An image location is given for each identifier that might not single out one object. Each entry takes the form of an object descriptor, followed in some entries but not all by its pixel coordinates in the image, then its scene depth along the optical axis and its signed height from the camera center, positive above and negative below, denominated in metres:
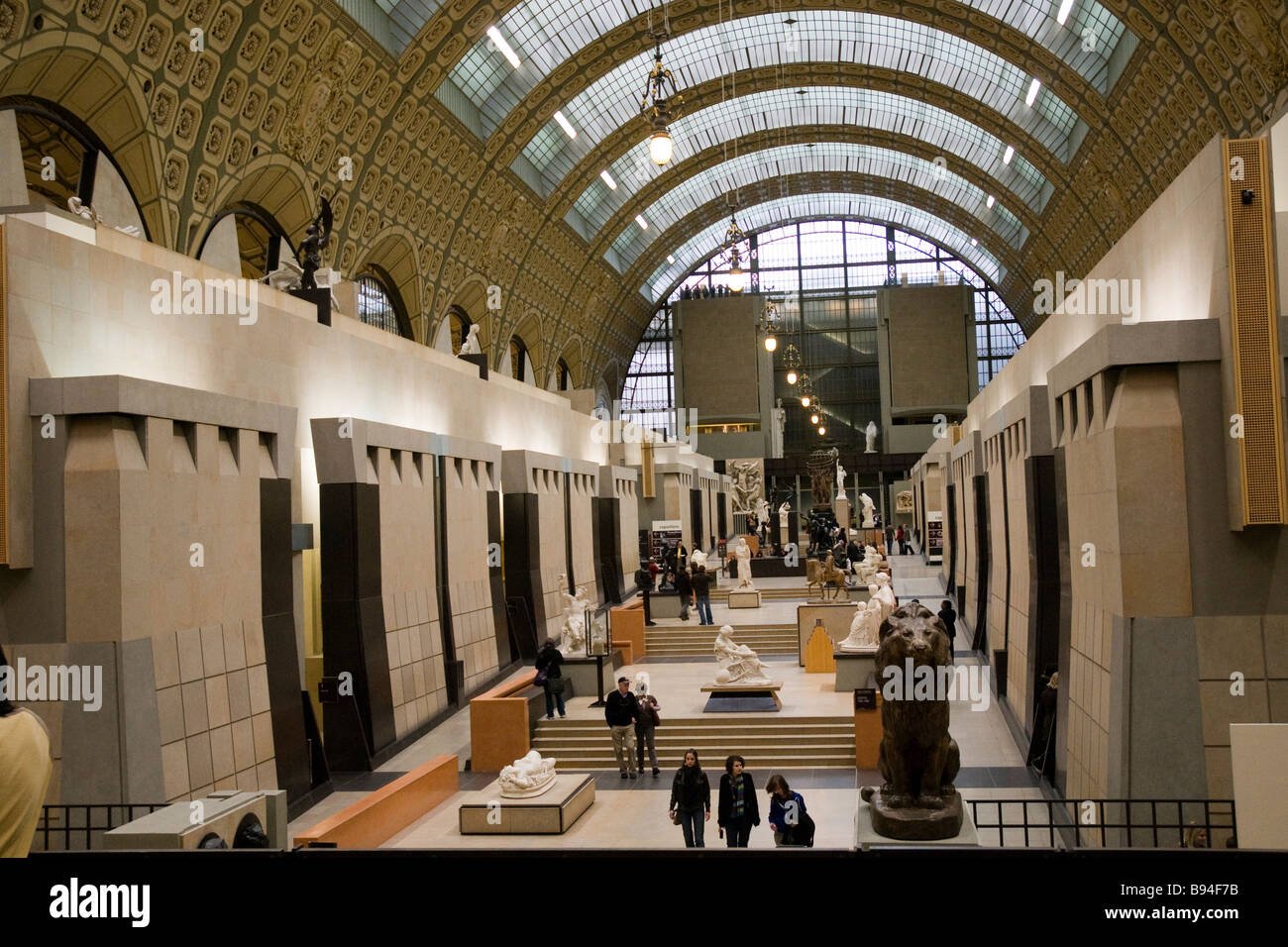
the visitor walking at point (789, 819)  9.09 -2.62
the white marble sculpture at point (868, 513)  43.25 +0.05
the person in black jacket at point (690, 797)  10.40 -2.74
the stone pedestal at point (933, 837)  7.96 -2.50
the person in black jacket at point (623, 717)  13.98 -2.60
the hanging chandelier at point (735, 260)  21.20 +5.47
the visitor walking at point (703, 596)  24.77 -1.78
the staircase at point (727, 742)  15.12 -3.29
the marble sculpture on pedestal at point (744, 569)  28.17 -1.34
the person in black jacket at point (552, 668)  16.45 -2.22
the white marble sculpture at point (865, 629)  18.36 -2.00
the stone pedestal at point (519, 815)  12.05 -3.32
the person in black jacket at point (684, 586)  24.91 -1.56
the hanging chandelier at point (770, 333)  29.83 +5.72
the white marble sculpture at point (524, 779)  12.34 -2.97
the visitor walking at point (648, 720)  14.12 -2.67
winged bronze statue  16.20 +4.44
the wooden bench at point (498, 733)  15.10 -2.95
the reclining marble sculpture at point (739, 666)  17.39 -2.44
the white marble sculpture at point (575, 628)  19.84 -1.94
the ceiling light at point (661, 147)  13.64 +4.89
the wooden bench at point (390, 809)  10.60 -3.13
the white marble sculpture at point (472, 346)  24.41 +4.38
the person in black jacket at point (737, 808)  9.74 -2.69
